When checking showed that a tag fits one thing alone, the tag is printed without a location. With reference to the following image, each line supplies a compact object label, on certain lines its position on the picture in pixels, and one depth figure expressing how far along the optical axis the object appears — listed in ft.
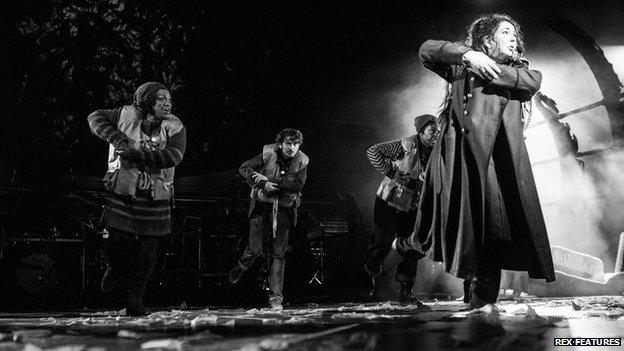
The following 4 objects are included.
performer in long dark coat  10.17
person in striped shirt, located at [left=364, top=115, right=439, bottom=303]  16.90
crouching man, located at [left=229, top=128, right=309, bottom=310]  16.71
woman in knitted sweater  12.16
